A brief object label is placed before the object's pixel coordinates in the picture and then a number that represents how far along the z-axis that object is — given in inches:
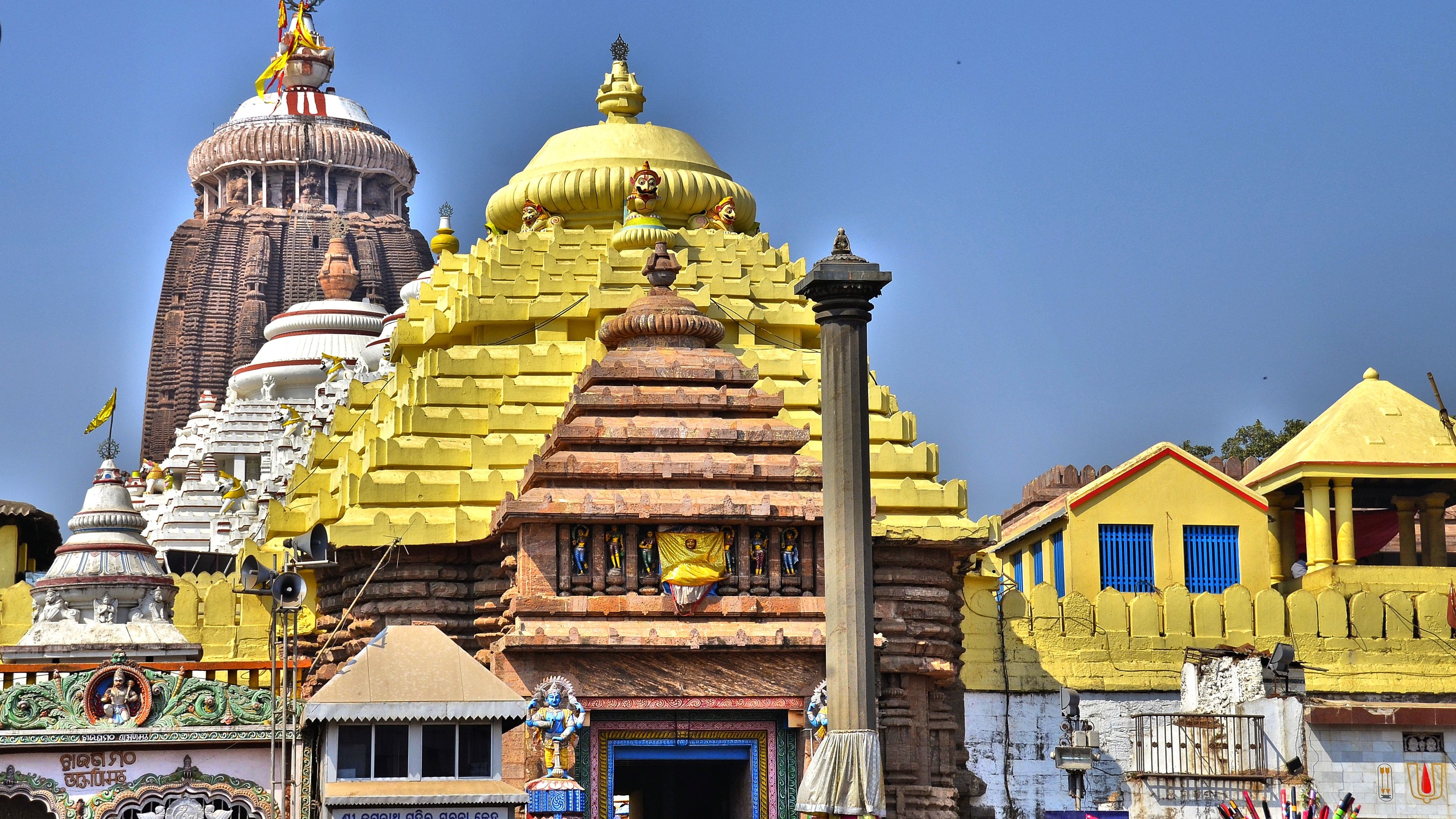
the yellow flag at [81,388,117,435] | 1815.9
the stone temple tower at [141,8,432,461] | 3361.2
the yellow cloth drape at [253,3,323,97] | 3570.4
